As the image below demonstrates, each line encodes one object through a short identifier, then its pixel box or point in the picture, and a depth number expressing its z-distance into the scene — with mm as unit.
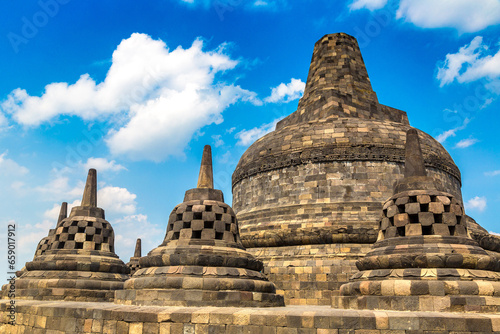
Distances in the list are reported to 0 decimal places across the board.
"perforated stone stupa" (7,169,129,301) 11969
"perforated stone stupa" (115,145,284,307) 8758
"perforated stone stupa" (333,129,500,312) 7699
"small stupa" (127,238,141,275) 20859
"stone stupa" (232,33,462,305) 13016
